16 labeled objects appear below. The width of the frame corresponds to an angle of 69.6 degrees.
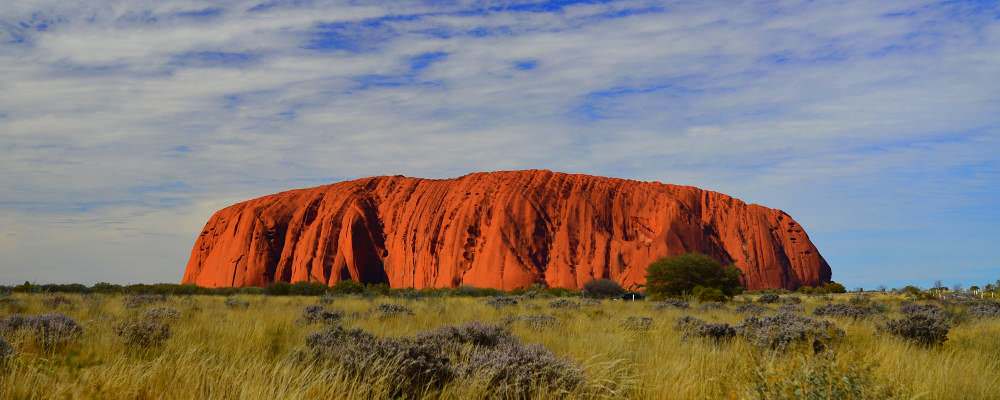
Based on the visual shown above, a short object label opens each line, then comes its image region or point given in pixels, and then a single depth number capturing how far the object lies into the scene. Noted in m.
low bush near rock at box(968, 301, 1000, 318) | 19.05
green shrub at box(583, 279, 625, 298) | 52.68
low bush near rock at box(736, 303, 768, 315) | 19.58
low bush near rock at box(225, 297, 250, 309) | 20.06
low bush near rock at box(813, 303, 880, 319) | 17.25
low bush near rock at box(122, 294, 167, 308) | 18.69
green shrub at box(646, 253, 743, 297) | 42.28
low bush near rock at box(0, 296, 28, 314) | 15.75
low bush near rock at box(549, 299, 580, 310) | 20.86
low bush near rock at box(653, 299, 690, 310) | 22.33
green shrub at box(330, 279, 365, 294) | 50.62
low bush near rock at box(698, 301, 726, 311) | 21.35
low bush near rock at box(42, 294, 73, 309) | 17.14
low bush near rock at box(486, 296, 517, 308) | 21.62
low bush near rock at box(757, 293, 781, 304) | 31.53
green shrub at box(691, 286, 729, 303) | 32.38
